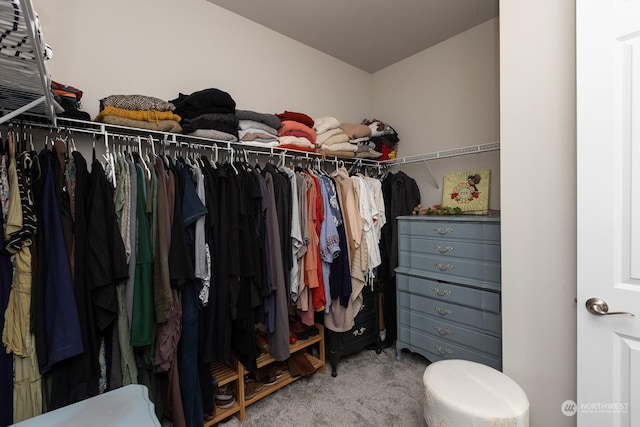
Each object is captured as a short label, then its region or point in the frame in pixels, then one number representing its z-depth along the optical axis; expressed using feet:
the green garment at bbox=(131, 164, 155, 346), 4.43
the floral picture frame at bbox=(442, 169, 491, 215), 7.77
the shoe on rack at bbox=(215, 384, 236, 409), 5.89
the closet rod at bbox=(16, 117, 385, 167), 4.63
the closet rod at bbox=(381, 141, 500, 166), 7.38
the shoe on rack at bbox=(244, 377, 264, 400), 6.23
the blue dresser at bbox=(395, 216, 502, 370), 6.29
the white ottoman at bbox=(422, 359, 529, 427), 3.76
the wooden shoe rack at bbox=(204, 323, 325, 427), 5.80
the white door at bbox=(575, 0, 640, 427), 3.38
